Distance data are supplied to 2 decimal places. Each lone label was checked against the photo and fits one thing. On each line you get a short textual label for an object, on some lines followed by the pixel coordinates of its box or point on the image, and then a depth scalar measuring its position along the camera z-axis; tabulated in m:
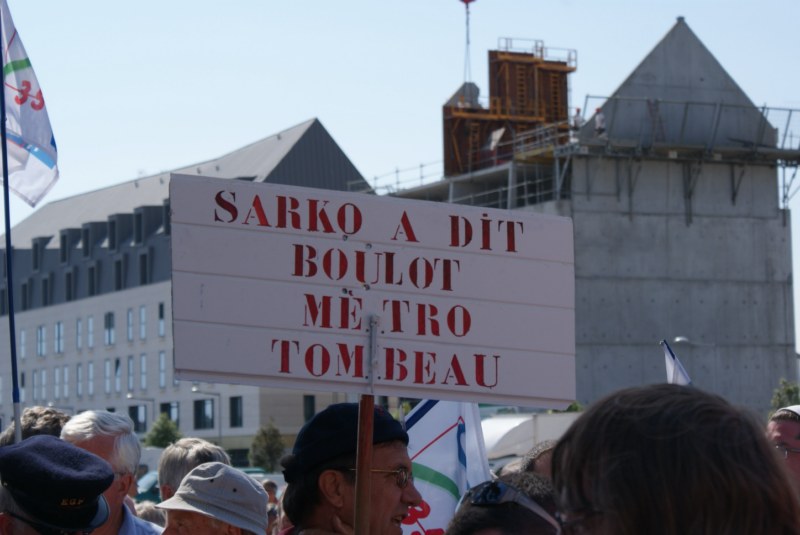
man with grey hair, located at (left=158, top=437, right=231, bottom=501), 11.90
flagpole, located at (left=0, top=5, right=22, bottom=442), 10.64
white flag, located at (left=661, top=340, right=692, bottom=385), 12.84
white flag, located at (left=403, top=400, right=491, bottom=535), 11.57
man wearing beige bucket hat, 8.87
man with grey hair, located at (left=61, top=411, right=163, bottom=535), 10.05
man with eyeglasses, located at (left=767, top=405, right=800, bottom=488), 9.52
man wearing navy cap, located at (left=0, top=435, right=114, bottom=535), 6.92
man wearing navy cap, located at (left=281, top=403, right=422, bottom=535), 7.52
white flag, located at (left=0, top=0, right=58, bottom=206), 14.78
